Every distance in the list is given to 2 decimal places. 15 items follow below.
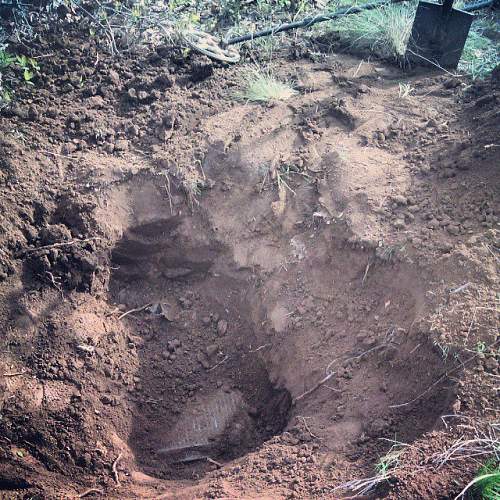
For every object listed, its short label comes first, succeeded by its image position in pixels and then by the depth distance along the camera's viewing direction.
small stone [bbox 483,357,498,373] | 2.23
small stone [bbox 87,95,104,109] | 3.53
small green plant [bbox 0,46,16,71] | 3.55
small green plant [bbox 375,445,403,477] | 2.06
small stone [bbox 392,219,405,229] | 2.81
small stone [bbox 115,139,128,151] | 3.38
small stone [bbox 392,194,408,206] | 2.89
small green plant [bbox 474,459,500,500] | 1.89
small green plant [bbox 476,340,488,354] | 2.27
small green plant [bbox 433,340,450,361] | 2.33
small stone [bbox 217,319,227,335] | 3.22
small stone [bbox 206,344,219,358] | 3.16
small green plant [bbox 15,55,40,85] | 3.50
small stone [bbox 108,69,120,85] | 3.62
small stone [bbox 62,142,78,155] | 3.34
